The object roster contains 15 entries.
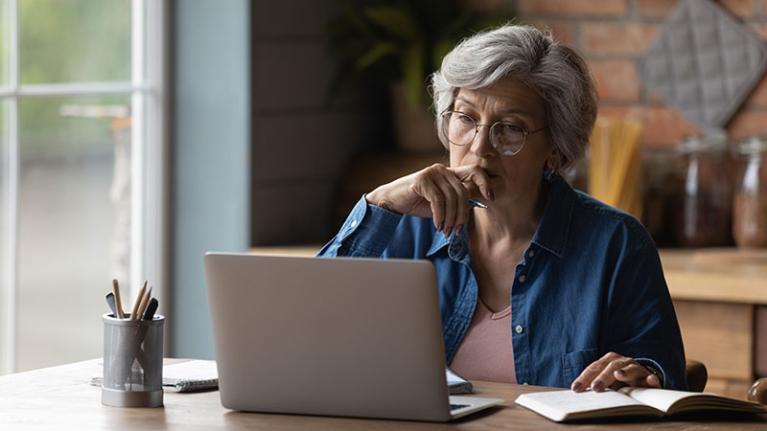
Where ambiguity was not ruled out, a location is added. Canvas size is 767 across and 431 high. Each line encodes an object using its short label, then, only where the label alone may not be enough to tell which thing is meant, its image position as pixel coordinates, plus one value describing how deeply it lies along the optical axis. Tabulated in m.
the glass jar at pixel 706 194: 6.16
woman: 3.87
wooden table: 3.02
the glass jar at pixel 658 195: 6.30
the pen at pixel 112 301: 3.30
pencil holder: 3.24
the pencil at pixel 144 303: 3.24
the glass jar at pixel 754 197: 6.00
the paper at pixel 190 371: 3.50
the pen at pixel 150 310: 3.24
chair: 3.95
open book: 3.06
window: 5.71
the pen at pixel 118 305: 3.26
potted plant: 6.50
